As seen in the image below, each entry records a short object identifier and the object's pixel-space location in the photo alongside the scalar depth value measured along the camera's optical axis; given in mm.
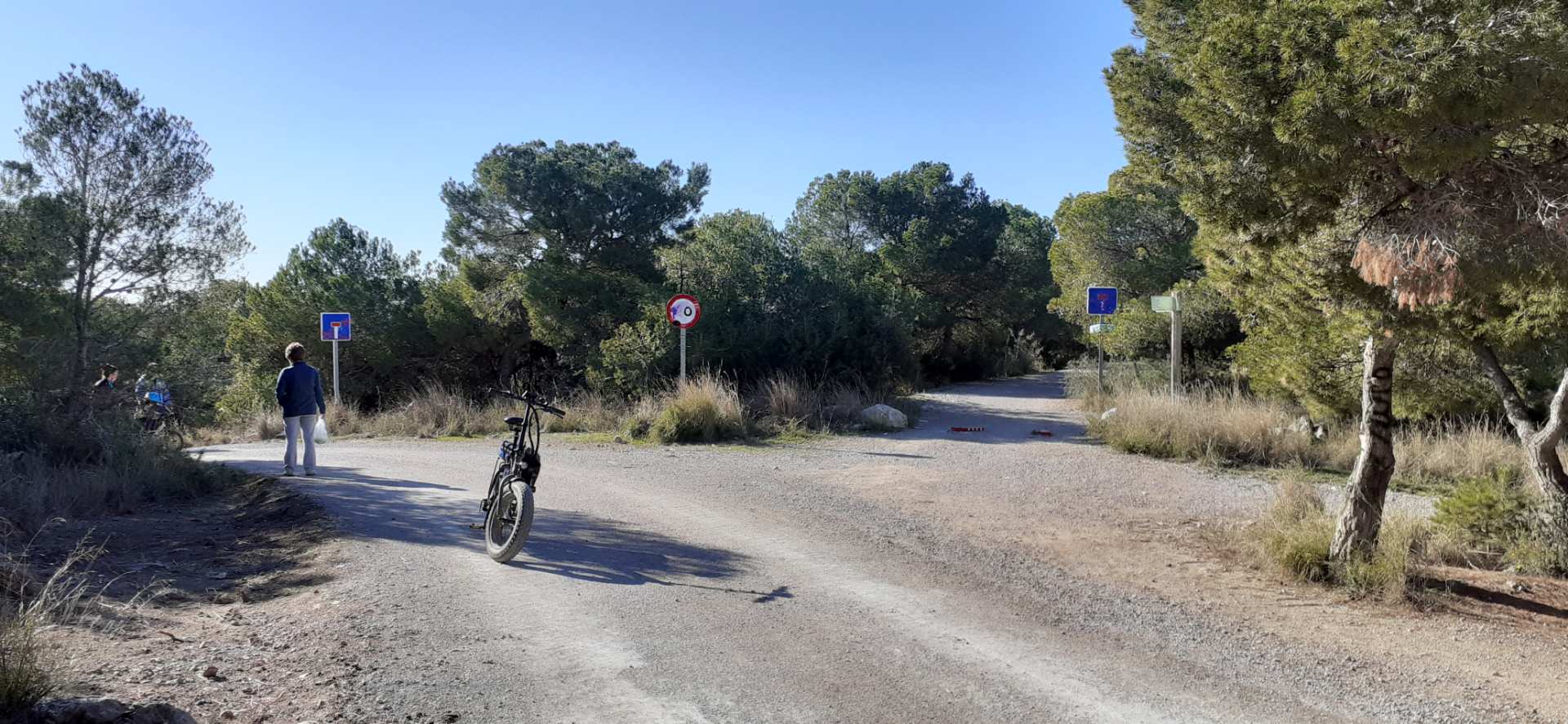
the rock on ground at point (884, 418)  16688
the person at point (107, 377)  10938
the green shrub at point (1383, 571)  6176
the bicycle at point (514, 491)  6863
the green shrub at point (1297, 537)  6777
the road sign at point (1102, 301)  17719
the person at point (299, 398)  10992
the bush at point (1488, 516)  7211
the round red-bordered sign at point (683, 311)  17125
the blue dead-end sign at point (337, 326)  20641
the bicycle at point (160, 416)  11758
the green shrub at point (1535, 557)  6738
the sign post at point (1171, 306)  15703
